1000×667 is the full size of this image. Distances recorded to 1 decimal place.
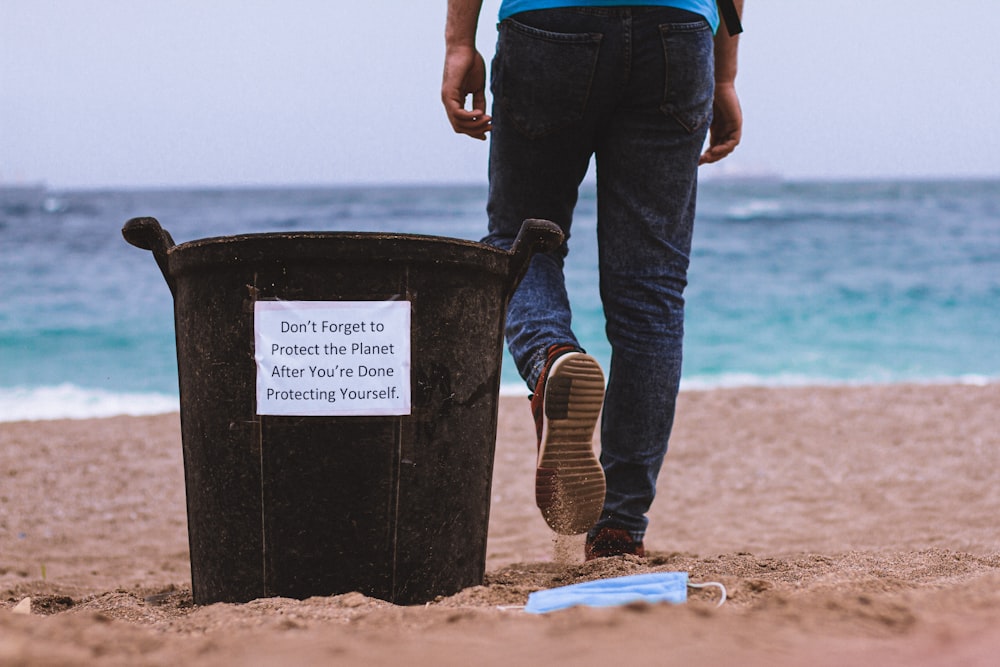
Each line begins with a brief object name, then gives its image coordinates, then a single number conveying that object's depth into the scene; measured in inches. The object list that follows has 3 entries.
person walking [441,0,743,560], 133.8
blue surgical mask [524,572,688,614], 122.6
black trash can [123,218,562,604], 126.6
